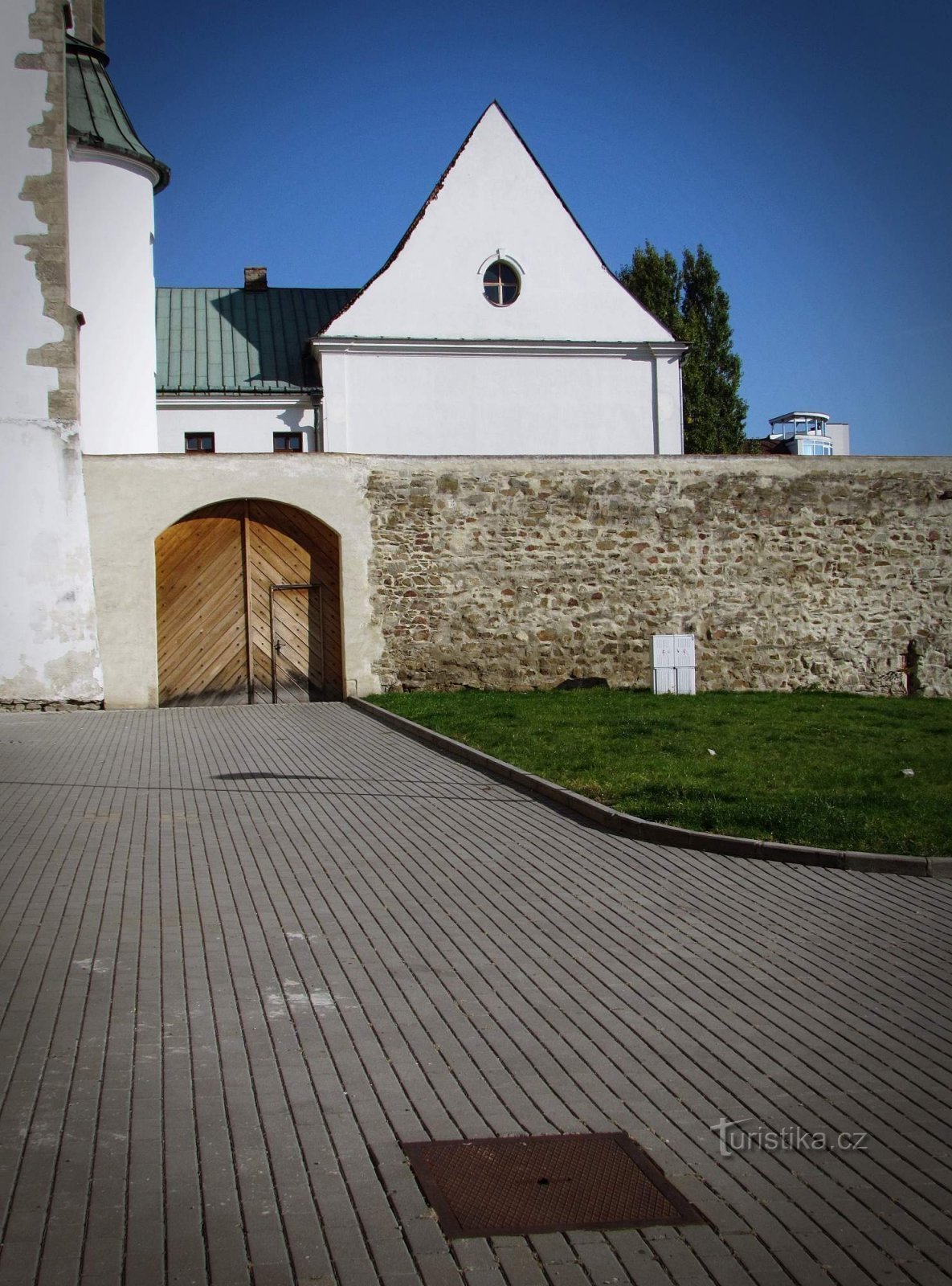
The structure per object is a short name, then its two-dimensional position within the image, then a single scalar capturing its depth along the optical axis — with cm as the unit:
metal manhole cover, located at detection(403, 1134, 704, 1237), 404
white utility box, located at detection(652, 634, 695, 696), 1927
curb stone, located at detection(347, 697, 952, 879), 877
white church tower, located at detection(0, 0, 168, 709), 1762
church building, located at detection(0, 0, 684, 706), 2745
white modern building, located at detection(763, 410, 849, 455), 6281
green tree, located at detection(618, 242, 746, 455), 5144
